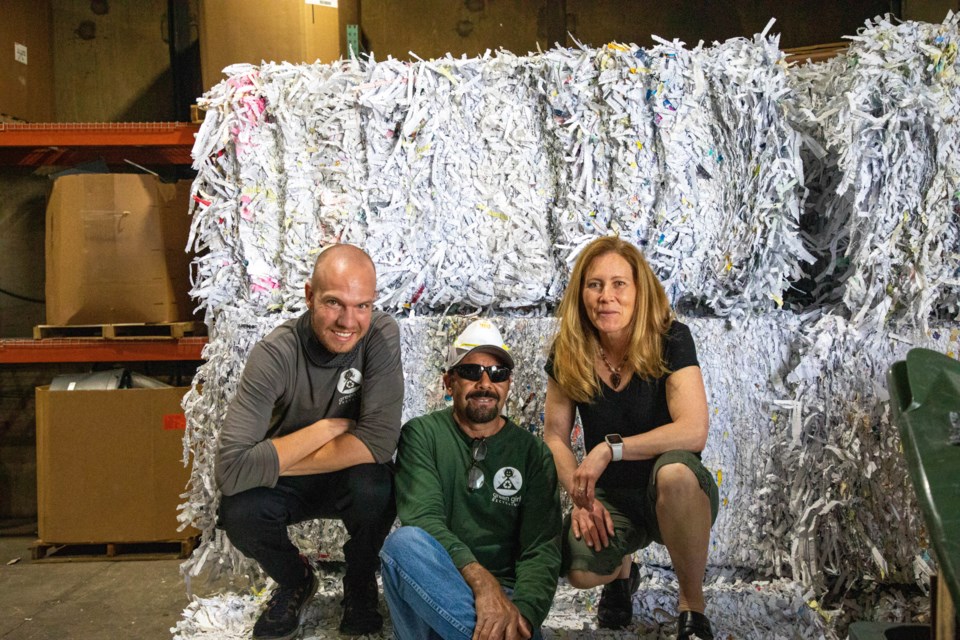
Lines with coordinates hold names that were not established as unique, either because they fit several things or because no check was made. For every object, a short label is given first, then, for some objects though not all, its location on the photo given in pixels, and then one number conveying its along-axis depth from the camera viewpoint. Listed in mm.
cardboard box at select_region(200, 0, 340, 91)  3357
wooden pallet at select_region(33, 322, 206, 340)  3469
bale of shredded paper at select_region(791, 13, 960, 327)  2484
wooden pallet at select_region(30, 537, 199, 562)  3445
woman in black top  2006
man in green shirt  1852
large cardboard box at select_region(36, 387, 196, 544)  3400
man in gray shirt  2199
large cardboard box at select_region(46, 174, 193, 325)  3393
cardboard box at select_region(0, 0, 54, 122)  3822
